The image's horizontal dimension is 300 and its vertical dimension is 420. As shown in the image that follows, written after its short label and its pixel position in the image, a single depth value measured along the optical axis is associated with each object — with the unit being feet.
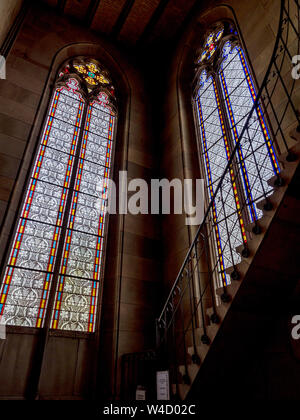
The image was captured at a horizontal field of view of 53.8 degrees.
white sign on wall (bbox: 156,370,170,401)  11.12
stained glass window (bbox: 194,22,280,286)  16.53
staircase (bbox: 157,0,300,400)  9.75
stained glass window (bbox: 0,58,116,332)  16.21
